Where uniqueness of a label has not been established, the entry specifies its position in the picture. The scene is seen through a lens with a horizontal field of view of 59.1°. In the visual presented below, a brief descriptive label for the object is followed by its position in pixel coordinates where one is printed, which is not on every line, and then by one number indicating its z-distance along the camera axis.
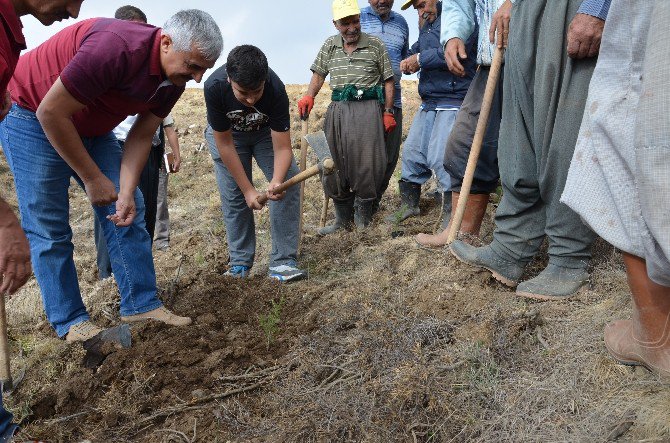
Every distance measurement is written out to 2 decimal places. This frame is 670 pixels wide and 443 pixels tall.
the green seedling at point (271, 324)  3.02
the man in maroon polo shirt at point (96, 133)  2.93
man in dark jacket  5.08
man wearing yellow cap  5.57
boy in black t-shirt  3.79
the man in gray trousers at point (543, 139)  2.70
